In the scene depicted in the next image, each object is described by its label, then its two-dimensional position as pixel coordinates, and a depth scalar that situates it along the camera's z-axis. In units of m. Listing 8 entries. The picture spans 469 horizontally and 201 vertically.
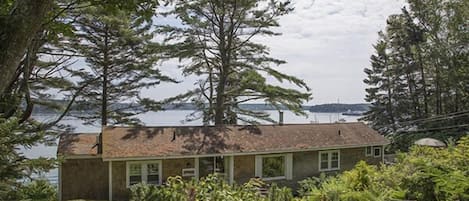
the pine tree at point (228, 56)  22.06
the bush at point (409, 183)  5.18
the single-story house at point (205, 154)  15.47
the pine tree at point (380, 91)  34.50
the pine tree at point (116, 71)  19.09
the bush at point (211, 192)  6.04
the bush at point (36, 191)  5.54
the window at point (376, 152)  20.98
